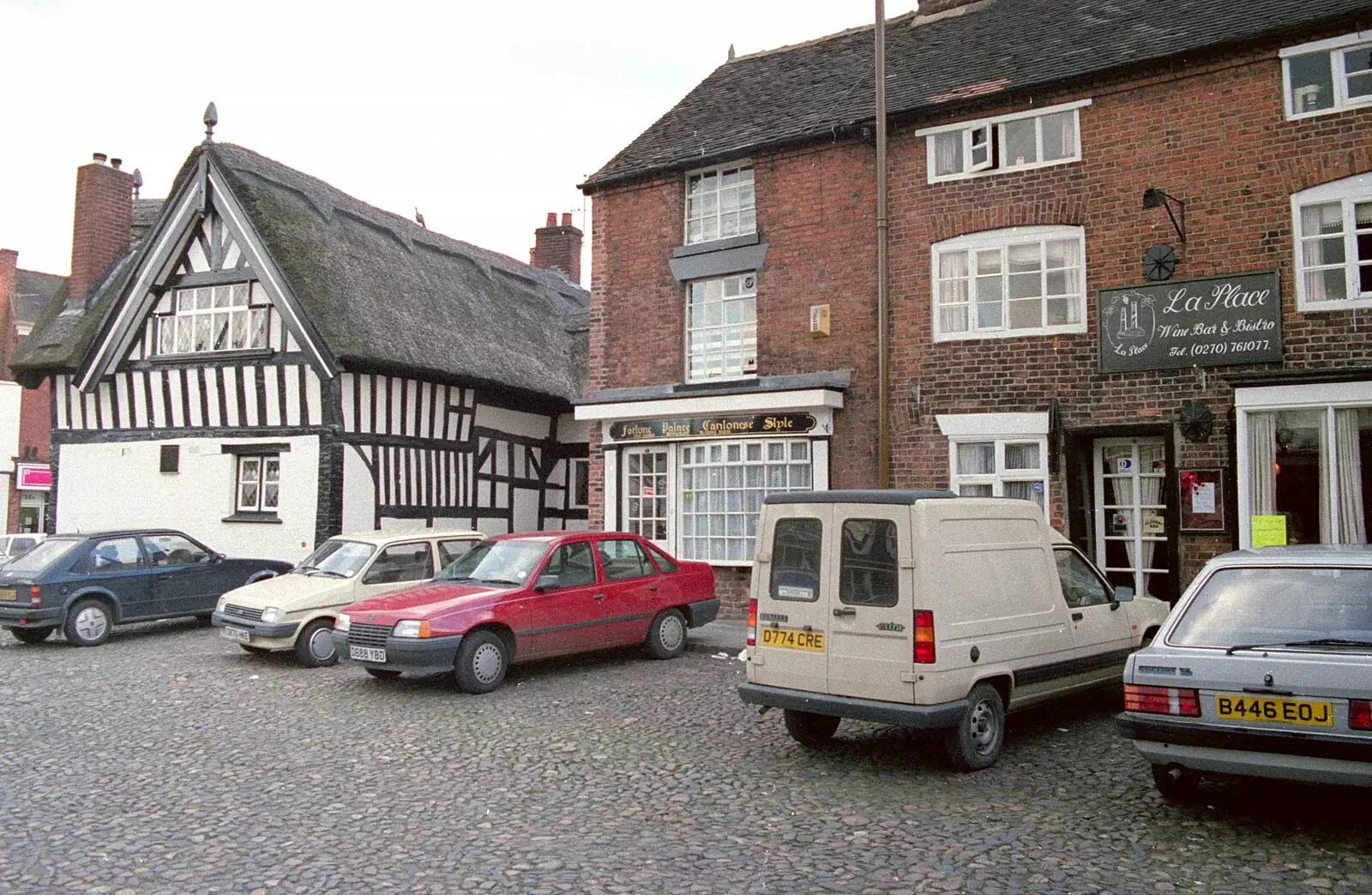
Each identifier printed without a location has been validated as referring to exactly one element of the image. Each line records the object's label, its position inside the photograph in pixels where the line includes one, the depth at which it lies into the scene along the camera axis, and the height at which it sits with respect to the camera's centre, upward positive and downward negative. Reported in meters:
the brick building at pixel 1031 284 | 11.41 +2.81
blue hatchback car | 13.05 -1.26
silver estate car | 5.03 -1.00
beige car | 11.60 -1.18
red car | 9.73 -1.26
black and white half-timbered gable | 18.08 +2.18
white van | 6.77 -0.92
